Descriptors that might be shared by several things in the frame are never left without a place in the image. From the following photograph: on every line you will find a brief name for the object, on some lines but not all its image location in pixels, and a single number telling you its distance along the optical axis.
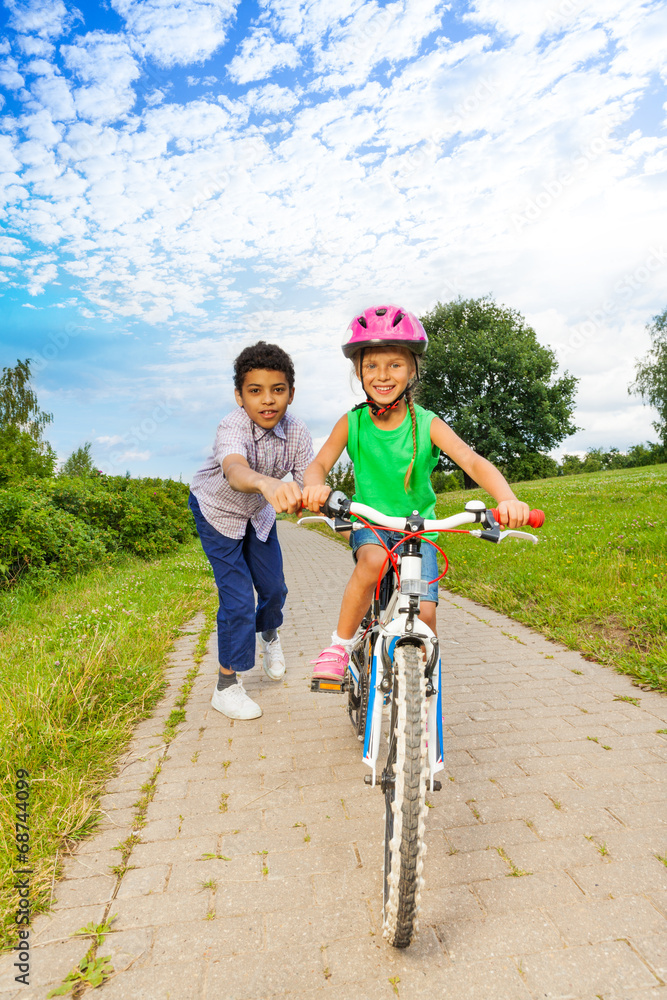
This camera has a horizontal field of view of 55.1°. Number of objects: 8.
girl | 2.79
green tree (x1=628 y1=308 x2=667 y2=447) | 40.22
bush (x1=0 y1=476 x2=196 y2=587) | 8.16
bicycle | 1.96
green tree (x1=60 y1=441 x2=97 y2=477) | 24.97
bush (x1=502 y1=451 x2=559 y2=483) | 34.53
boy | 3.68
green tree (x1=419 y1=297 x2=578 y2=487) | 33.97
